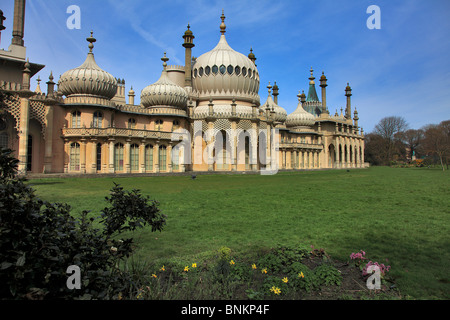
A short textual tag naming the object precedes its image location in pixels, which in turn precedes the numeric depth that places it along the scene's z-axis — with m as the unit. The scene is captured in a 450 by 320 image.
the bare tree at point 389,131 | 90.48
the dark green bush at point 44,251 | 2.51
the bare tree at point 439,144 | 45.53
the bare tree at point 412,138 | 95.43
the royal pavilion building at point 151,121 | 27.80
